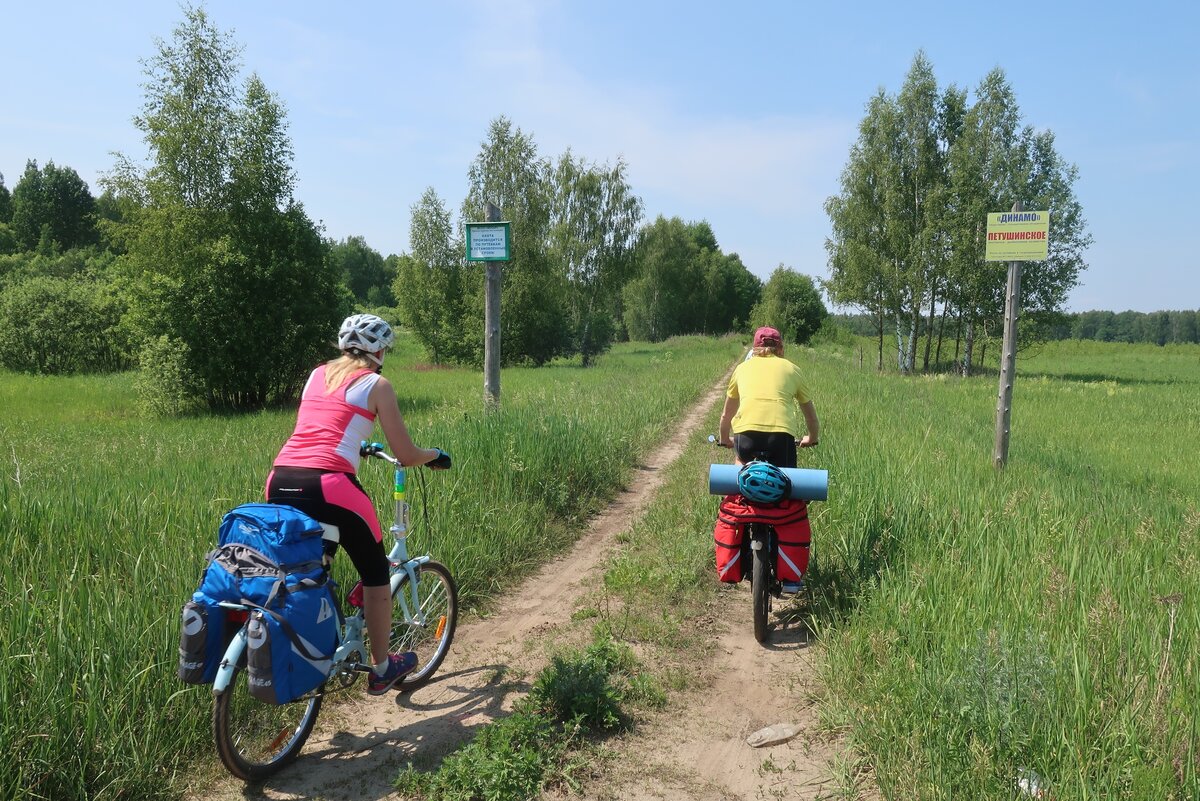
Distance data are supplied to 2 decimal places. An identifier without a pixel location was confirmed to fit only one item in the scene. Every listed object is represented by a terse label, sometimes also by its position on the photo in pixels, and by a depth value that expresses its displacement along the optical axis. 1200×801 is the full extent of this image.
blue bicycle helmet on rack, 4.24
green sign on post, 7.55
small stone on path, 3.26
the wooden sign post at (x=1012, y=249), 7.03
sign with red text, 7.02
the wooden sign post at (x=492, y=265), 7.57
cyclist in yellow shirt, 4.65
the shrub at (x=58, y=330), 26.36
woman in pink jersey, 2.94
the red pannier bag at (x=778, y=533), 4.38
